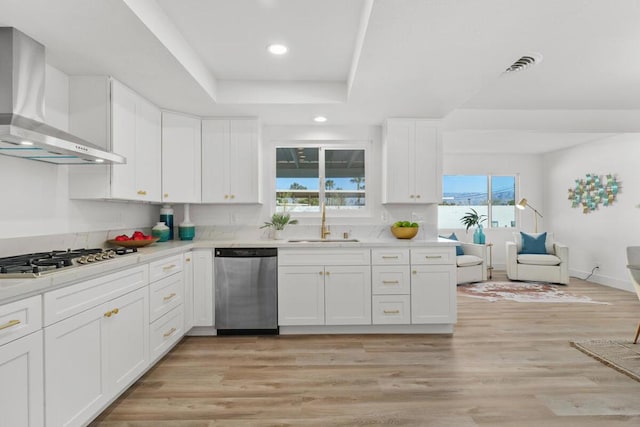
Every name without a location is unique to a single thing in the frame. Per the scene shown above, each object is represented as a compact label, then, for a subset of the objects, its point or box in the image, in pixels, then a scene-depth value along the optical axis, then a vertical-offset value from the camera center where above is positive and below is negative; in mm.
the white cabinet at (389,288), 3449 -728
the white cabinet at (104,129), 2617 +641
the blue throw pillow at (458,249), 6387 -646
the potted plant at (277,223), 3891 -110
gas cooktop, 1611 -253
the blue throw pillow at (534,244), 6199 -536
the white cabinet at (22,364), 1391 -622
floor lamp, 6961 +132
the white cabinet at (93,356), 1650 -787
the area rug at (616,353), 2672 -1165
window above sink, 4176 +434
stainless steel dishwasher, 3420 -769
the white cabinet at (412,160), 3811 +582
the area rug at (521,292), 4867 -1181
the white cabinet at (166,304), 2629 -727
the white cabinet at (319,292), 3438 -763
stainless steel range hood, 1836 +626
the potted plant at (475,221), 6602 -148
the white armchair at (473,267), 5863 -888
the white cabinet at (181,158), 3477 +558
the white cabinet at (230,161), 3764 +561
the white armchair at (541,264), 5859 -863
